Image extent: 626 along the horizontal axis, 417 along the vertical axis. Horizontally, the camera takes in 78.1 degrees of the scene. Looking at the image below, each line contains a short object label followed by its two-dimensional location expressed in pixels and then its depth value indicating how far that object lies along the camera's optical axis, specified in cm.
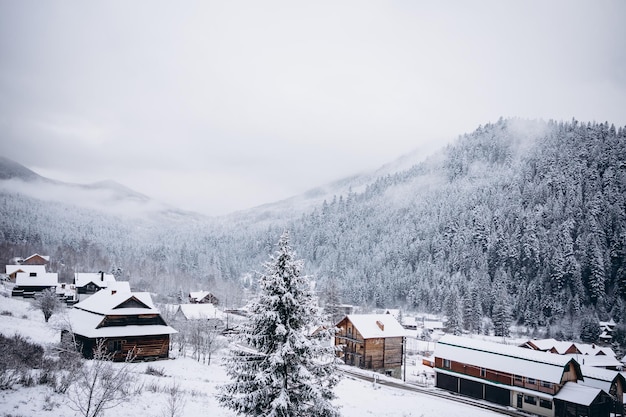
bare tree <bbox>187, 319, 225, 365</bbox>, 4681
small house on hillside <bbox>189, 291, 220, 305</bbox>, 11923
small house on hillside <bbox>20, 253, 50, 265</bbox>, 12050
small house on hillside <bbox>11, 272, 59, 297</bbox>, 8200
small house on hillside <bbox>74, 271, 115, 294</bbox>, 9370
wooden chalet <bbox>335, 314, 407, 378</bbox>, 5681
